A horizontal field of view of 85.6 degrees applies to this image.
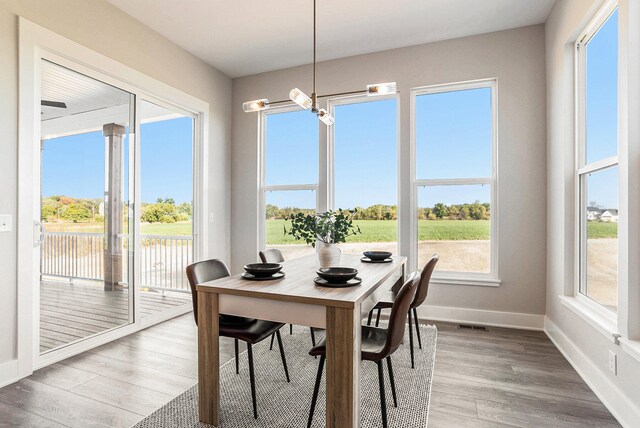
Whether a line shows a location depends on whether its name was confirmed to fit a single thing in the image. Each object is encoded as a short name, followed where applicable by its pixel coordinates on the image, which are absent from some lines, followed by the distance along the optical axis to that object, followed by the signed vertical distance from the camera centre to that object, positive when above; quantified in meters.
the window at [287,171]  4.33 +0.54
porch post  3.16 +0.08
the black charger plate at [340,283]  1.83 -0.37
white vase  2.42 -0.30
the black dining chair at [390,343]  1.64 -0.64
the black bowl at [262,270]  2.01 -0.33
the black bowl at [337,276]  1.86 -0.34
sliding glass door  2.70 +0.11
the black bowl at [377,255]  2.77 -0.33
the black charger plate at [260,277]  2.01 -0.37
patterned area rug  1.86 -1.12
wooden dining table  1.52 -0.50
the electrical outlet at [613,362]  1.98 -0.86
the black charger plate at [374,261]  2.74 -0.37
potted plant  2.28 -0.11
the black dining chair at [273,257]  2.88 -0.37
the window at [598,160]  2.22 +0.38
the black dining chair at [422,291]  2.49 -0.57
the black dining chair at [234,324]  1.96 -0.68
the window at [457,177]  3.61 +0.40
